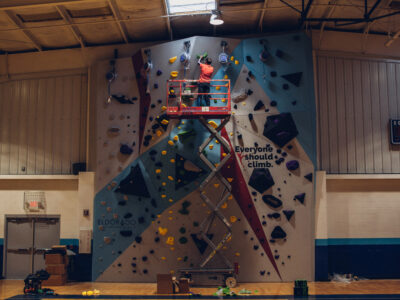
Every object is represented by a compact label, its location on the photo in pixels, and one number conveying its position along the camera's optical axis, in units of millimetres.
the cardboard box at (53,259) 12586
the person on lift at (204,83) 12594
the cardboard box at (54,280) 12531
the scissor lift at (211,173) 11703
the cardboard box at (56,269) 12578
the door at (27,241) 14008
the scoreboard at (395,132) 13648
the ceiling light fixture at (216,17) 11438
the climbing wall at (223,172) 12555
